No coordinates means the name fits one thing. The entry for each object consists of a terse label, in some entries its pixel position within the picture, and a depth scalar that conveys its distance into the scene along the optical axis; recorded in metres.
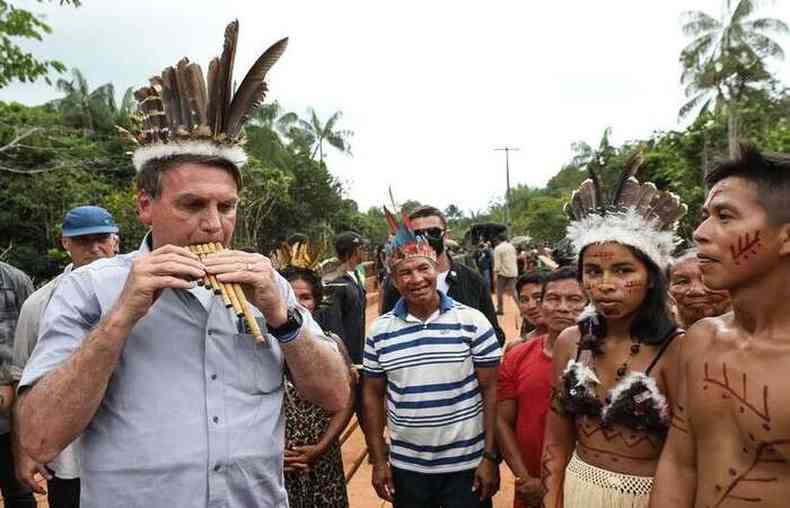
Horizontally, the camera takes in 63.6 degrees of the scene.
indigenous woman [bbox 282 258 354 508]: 3.58
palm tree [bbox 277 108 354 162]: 45.44
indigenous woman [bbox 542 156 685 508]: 2.47
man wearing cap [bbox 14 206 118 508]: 3.65
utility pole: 42.68
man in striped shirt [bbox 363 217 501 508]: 3.40
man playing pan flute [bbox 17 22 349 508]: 1.79
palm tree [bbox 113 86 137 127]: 31.00
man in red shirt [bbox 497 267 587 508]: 3.35
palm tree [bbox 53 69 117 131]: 31.56
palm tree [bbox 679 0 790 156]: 29.69
